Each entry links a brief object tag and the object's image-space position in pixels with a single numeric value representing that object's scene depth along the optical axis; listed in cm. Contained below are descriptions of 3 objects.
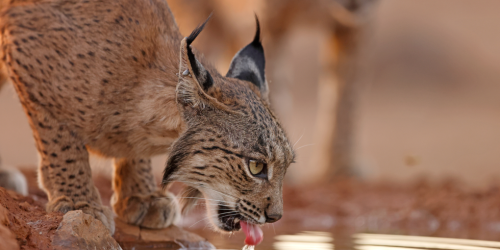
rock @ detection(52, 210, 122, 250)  697
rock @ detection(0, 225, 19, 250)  574
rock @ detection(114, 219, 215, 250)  950
